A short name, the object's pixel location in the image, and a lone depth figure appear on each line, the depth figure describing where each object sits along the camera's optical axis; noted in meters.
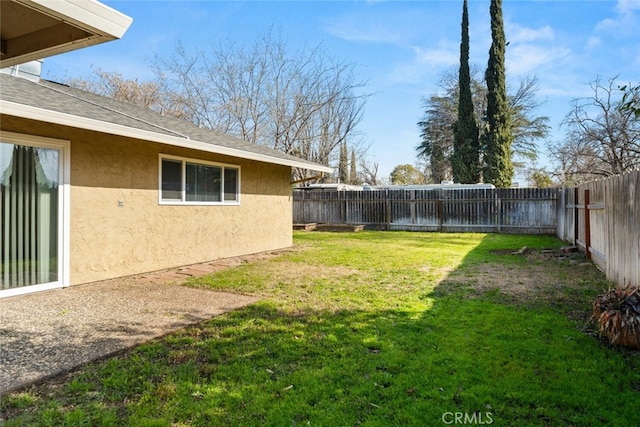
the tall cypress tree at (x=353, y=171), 26.50
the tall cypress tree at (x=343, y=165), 24.13
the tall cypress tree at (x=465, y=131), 23.84
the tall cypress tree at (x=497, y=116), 22.22
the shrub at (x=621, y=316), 3.36
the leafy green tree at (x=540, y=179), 26.98
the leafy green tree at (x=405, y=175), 39.94
